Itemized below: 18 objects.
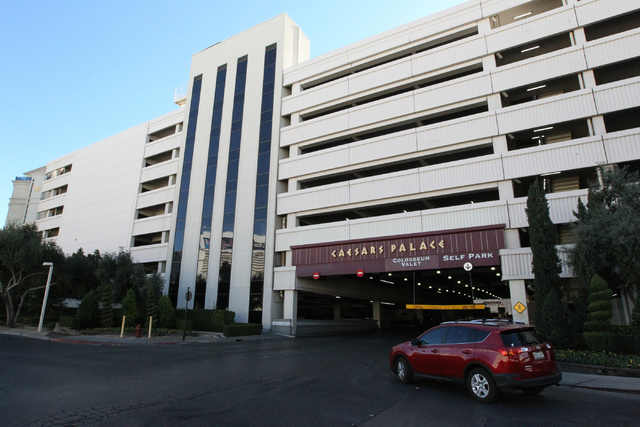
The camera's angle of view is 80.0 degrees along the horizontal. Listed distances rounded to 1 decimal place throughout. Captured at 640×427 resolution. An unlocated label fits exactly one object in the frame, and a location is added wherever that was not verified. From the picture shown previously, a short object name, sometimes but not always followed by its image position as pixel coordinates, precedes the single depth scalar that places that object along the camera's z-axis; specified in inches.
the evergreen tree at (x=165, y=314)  1120.8
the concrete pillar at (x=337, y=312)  1732.3
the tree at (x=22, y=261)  1083.9
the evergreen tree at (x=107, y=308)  1092.8
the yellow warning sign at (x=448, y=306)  848.5
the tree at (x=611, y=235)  550.6
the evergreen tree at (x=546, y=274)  592.4
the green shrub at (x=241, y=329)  1021.5
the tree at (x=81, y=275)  1311.5
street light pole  1047.0
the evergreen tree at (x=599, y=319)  528.7
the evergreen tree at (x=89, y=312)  1085.1
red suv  295.6
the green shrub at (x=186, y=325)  1065.0
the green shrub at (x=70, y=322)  1044.5
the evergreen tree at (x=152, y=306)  1115.3
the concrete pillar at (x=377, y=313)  1775.3
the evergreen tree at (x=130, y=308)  1088.2
